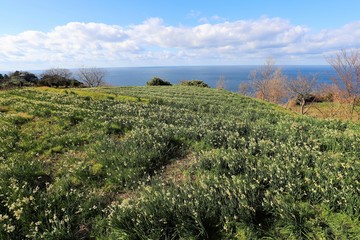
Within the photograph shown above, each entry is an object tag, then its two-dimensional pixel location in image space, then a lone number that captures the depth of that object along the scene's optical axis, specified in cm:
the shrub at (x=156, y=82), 6371
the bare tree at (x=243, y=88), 8338
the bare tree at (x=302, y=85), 4144
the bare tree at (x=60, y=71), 10080
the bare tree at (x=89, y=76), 11076
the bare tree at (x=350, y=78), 3112
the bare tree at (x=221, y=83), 8738
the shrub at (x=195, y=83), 6330
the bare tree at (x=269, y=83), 6438
